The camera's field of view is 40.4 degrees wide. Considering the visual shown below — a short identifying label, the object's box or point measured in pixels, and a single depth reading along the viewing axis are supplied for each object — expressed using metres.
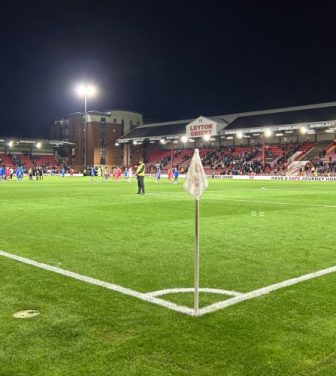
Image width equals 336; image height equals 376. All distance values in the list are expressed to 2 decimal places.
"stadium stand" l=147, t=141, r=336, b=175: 62.53
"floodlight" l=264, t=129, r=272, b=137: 63.78
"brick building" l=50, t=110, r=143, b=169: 92.88
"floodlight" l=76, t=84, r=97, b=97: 57.92
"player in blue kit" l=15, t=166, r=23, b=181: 55.33
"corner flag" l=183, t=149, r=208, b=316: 5.07
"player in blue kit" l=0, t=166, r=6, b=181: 54.38
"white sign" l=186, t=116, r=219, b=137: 72.19
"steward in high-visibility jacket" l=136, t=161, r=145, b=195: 24.09
